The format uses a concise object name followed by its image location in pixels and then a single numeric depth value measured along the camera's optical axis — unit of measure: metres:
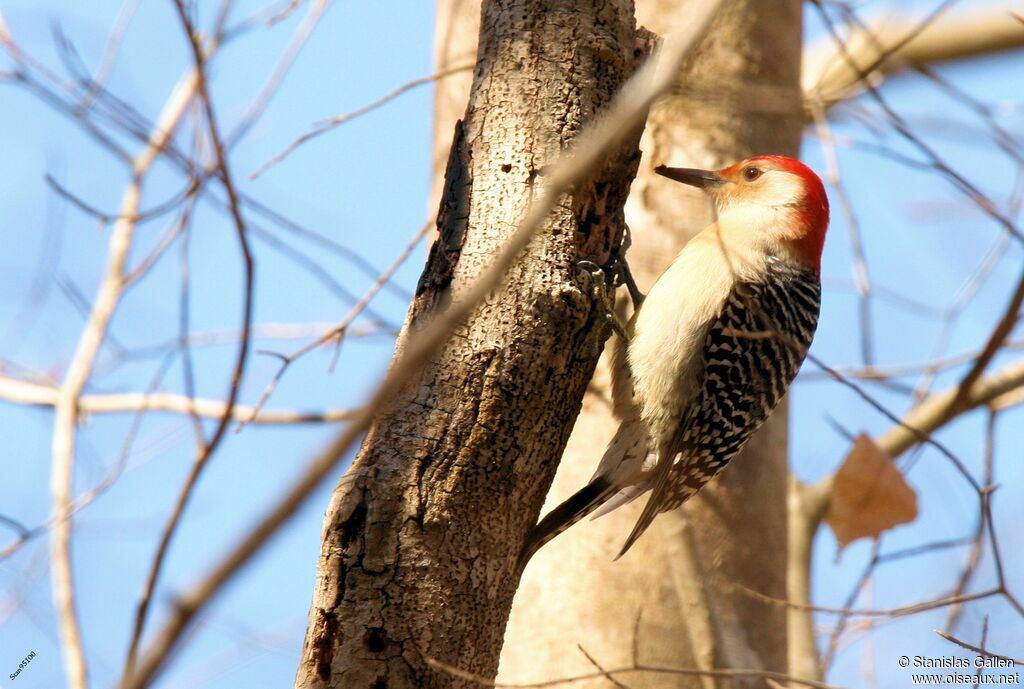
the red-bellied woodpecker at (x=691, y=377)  7.84
